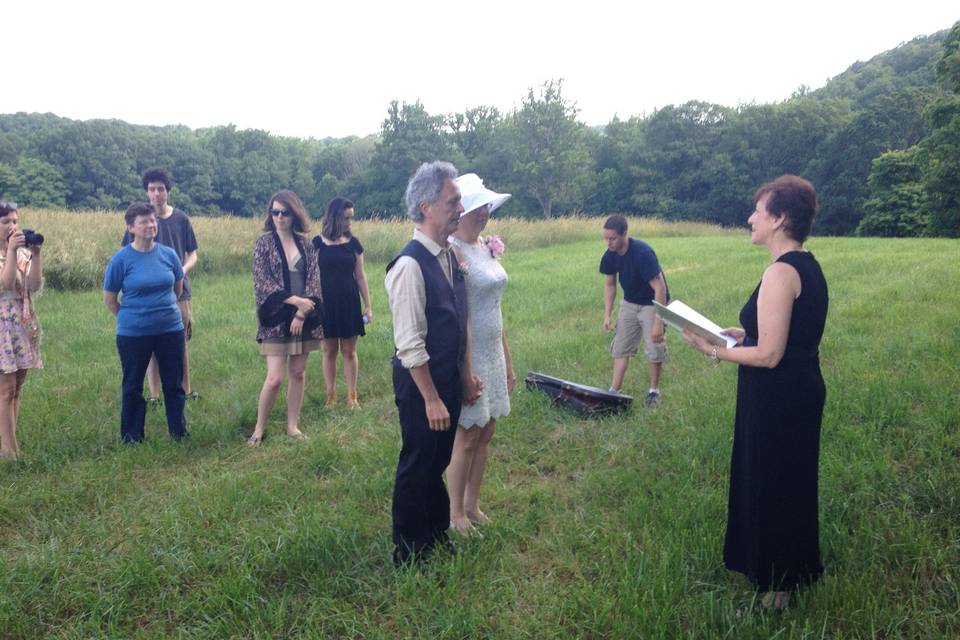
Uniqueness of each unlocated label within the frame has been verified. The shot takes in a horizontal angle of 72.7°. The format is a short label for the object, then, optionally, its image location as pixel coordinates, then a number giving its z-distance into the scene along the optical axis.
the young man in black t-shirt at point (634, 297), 6.21
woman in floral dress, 5.04
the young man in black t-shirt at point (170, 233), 6.59
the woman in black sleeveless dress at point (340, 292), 6.45
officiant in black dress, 2.73
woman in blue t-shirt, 5.47
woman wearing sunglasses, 5.45
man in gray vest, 3.15
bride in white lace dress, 3.67
